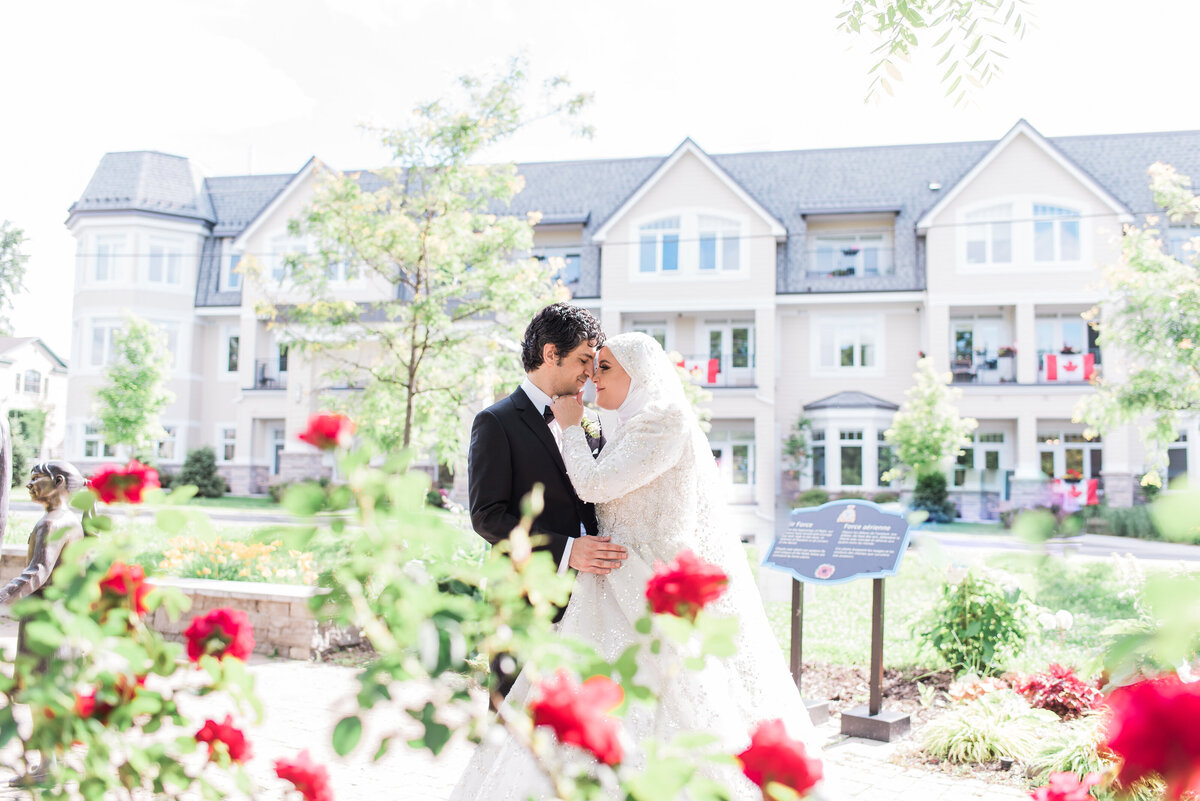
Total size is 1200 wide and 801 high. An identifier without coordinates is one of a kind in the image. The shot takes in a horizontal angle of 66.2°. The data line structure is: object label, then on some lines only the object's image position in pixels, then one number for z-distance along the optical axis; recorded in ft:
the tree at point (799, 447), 95.81
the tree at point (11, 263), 136.87
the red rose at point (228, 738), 5.96
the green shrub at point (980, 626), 23.50
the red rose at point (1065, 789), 5.00
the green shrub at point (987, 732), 17.75
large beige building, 91.30
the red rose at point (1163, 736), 3.10
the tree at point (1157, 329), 45.55
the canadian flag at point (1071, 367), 90.79
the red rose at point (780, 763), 4.50
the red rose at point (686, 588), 4.94
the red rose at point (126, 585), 6.00
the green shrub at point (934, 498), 87.76
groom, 11.91
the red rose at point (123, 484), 6.07
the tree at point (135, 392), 92.79
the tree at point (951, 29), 11.02
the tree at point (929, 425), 80.64
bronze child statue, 13.97
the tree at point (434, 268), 39.93
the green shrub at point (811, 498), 91.97
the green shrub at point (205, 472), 102.94
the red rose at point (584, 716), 4.00
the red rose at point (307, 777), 5.57
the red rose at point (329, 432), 4.83
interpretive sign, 21.43
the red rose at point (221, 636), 5.86
